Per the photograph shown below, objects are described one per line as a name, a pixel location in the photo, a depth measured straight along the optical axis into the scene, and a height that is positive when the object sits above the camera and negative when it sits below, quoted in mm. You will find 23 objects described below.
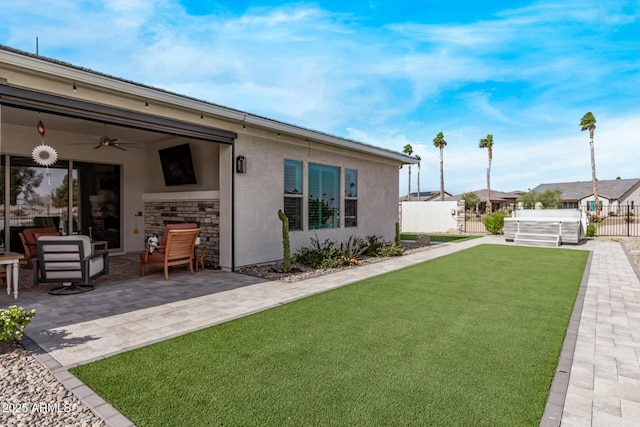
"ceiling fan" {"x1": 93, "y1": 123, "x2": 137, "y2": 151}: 8102 +1664
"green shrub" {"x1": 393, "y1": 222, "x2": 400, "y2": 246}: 11133 -926
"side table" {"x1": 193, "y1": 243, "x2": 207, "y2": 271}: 7816 -1017
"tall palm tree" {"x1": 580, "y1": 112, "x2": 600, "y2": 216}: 28464 +7024
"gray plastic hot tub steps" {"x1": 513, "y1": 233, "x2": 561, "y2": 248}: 13315 -1252
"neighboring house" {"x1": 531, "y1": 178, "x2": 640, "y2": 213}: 44031 +2087
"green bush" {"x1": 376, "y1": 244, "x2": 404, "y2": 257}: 10188 -1273
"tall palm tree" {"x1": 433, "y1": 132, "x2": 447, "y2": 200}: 40181 +7820
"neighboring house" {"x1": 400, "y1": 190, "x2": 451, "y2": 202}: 59016 +2829
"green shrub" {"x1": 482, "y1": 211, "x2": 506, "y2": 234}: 17781 -757
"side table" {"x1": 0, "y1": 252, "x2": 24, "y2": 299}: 4966 -823
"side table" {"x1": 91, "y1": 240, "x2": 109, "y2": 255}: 9489 -1030
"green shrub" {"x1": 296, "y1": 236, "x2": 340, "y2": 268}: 8406 -1153
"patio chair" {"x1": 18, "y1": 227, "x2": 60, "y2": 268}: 7234 -629
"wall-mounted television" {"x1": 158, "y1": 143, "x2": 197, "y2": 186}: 8867 +1217
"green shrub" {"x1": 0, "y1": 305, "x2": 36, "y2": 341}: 3354 -1111
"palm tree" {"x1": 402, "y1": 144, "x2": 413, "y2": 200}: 42938 +7631
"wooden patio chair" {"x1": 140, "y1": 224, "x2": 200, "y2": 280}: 6770 -811
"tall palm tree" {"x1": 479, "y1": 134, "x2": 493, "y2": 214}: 37997 +7188
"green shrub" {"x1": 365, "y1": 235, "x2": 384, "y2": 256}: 10484 -1158
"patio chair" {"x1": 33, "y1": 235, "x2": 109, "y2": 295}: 5422 -810
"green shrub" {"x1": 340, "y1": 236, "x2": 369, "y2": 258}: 9406 -1165
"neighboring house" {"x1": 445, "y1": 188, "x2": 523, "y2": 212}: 46706 +1333
